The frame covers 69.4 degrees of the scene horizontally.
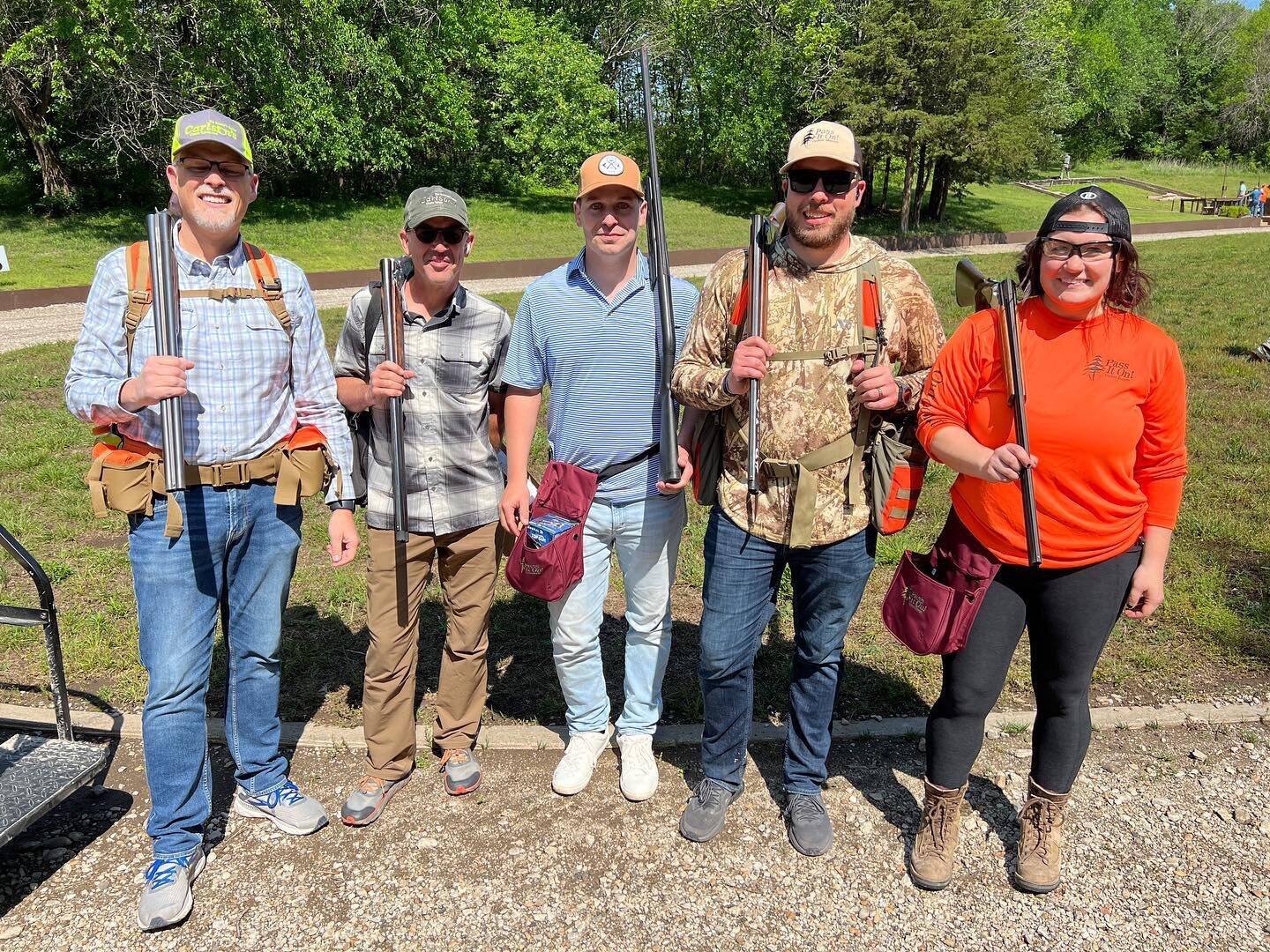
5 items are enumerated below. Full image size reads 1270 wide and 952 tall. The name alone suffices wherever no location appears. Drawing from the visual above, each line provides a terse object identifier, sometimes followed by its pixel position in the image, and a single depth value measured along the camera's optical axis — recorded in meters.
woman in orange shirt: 2.81
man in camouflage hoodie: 3.04
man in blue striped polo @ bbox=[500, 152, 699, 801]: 3.38
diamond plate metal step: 3.13
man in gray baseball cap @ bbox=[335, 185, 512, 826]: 3.38
